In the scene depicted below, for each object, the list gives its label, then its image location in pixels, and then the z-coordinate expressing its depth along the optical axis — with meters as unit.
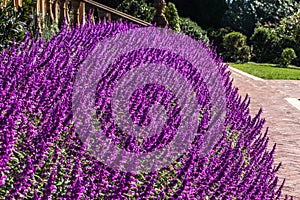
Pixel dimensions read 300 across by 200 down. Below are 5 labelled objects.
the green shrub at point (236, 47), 24.22
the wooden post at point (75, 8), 9.18
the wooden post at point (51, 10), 8.29
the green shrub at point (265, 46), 26.11
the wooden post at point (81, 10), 9.48
